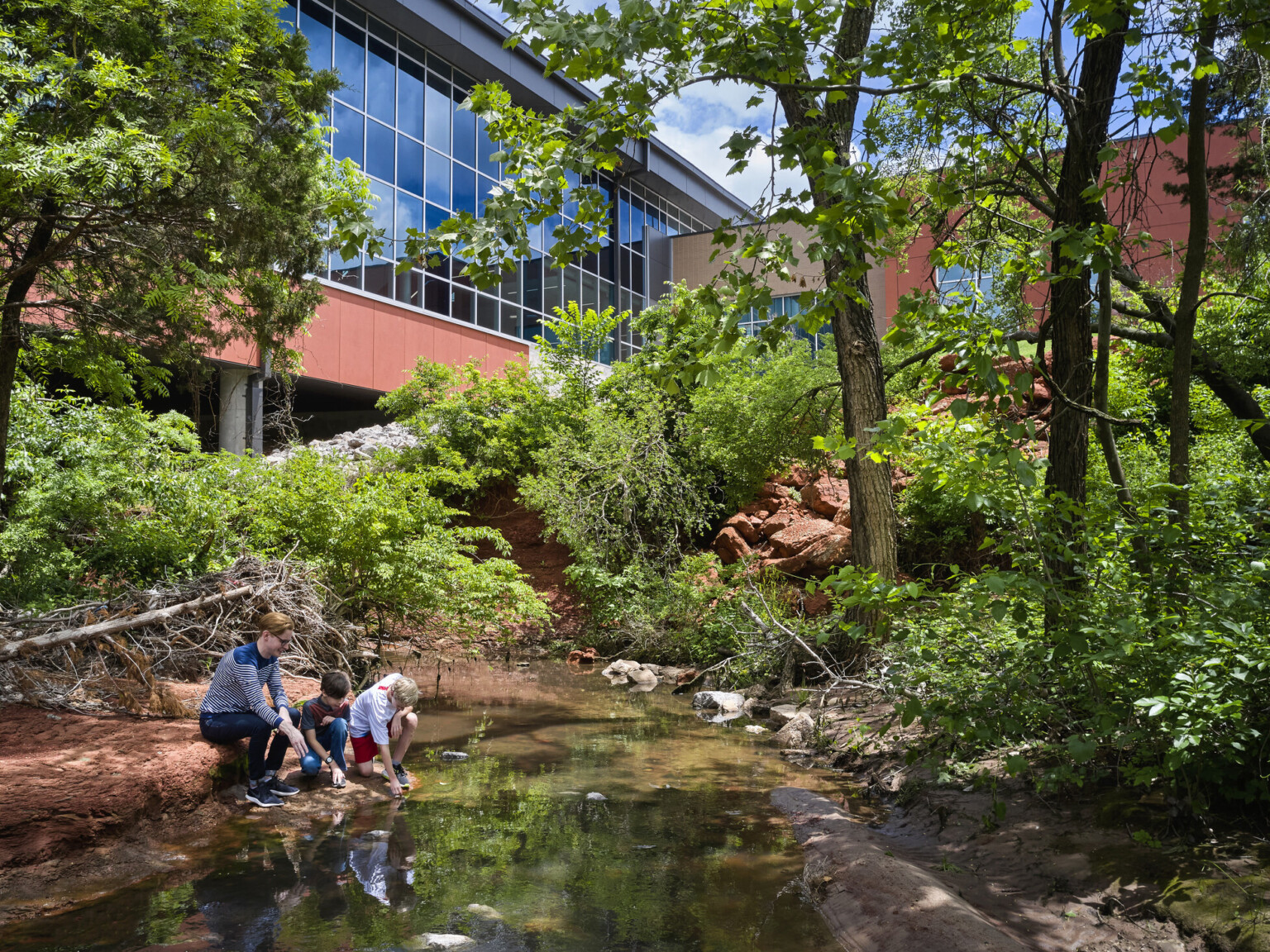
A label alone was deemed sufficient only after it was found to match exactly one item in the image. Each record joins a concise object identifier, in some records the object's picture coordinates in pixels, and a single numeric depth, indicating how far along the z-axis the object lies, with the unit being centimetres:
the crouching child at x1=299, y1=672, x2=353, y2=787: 677
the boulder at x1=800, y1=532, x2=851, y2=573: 1379
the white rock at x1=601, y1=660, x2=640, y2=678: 1373
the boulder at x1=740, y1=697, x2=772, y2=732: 1025
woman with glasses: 624
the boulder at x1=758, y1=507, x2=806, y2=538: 1599
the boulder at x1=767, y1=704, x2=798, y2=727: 947
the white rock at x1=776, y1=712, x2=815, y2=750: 865
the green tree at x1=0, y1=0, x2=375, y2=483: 709
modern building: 2161
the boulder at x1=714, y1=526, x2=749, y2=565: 1598
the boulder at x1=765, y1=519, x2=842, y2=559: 1444
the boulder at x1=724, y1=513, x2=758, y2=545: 1655
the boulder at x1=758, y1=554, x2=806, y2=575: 1412
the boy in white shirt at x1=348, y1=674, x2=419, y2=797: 686
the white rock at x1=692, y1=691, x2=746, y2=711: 1059
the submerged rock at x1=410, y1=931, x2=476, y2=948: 393
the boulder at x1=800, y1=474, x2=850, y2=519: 1562
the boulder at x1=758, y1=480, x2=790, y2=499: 1747
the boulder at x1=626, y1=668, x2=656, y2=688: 1313
